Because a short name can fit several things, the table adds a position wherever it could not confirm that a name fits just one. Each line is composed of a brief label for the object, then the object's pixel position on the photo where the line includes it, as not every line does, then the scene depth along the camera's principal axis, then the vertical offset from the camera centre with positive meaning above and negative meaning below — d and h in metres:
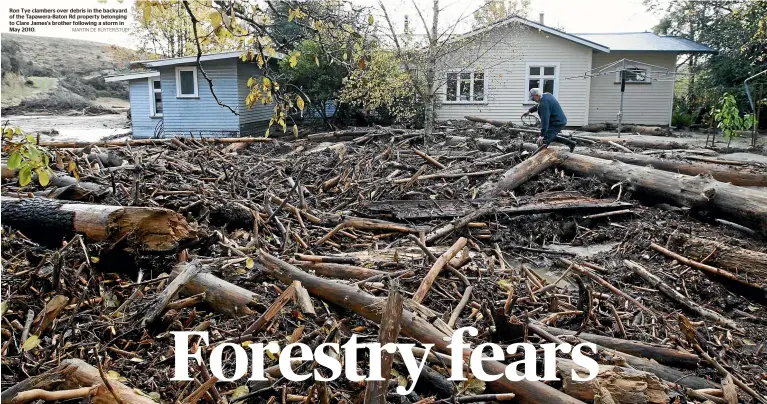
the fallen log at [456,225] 7.35 -1.47
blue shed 23.67 +0.65
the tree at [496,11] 20.41 +3.90
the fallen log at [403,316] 3.24 -1.39
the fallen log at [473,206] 8.45 -1.38
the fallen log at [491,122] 19.61 -0.26
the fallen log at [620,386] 3.32 -1.55
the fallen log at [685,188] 7.67 -1.04
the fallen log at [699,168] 9.80 -0.90
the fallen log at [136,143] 12.43 -0.78
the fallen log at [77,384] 3.07 -1.51
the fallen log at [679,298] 5.43 -1.80
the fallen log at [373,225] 7.65 -1.50
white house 24.45 +1.62
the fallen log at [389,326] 2.77 -1.04
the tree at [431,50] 18.28 +2.16
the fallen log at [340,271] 5.14 -1.42
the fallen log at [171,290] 4.18 -1.37
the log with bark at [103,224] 5.09 -1.04
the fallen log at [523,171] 9.66 -0.99
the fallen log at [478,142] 13.85 -0.70
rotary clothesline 25.31 +2.04
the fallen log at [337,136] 17.73 -0.73
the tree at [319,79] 22.39 +1.28
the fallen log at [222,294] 4.35 -1.42
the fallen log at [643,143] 16.20 -0.76
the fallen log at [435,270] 4.79 -1.41
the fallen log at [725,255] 6.30 -1.57
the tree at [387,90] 18.66 +0.77
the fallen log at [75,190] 6.70 -0.97
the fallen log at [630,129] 22.80 -0.49
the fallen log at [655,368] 3.86 -1.70
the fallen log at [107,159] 9.39 -0.83
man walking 12.16 -0.08
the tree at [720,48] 23.94 +3.04
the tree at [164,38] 36.19 +4.87
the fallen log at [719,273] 6.09 -1.70
